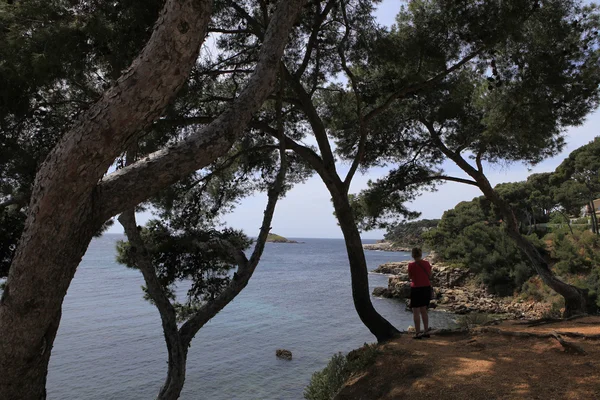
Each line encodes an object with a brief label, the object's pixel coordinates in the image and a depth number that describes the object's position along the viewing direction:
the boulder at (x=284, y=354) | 14.91
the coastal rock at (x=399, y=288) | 28.88
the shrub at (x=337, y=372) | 6.76
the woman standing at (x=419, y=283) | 6.77
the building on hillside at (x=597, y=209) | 41.52
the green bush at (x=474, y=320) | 10.19
